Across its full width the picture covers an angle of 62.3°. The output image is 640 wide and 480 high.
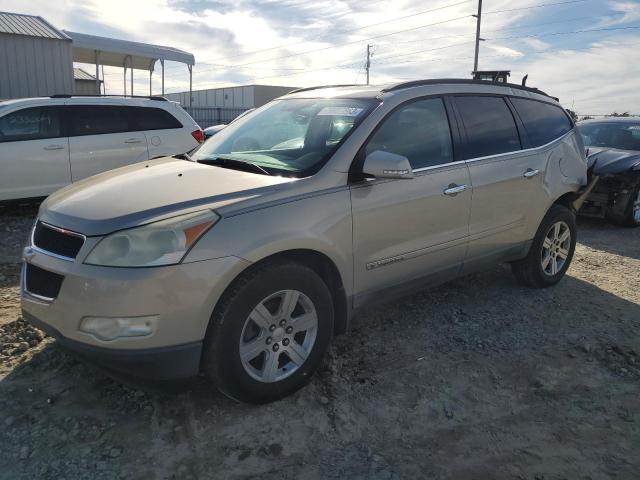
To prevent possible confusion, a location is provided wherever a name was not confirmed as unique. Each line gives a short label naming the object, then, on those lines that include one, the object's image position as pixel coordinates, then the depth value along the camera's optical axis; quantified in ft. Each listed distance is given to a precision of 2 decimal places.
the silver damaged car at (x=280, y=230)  8.31
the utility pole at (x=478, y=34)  106.11
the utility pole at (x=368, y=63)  190.39
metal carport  57.98
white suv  23.56
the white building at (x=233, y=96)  124.06
